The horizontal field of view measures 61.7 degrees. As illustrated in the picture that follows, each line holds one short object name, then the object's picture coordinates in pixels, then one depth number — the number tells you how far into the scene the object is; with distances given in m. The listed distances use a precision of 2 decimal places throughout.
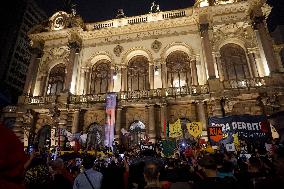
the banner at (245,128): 10.77
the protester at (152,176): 3.49
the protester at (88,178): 4.96
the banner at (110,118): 19.53
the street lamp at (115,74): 22.90
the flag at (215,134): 11.29
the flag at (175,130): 14.57
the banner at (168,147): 11.81
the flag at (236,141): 10.97
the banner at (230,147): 10.84
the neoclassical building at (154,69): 19.56
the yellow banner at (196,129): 14.13
